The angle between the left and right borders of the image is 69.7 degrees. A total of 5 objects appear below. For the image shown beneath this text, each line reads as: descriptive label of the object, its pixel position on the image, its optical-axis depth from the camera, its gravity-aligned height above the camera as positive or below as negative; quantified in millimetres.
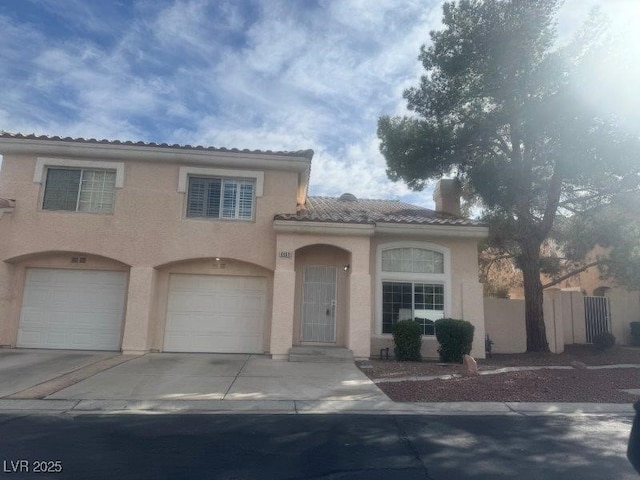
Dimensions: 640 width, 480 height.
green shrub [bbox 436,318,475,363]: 12344 -593
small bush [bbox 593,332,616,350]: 16484 -690
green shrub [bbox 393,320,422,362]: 12414 -682
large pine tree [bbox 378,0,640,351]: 12703 +5544
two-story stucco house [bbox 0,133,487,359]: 12875 +1525
